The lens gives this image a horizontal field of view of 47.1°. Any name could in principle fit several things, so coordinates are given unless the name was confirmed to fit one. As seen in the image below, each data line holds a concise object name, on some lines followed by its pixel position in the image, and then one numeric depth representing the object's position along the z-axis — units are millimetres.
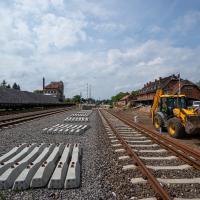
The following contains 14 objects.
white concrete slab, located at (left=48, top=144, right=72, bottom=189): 4578
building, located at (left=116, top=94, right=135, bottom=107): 105038
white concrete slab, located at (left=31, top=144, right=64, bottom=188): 4592
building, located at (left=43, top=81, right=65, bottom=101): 140875
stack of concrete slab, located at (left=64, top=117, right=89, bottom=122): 19598
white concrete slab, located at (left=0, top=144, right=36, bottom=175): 5248
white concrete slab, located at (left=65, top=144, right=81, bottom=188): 4648
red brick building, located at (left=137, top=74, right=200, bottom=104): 53438
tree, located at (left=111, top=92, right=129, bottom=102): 179375
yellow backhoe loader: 9984
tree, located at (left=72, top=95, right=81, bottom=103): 142950
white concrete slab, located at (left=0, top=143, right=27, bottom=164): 6134
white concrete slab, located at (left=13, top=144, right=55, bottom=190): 4488
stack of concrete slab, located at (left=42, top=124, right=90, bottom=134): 12072
